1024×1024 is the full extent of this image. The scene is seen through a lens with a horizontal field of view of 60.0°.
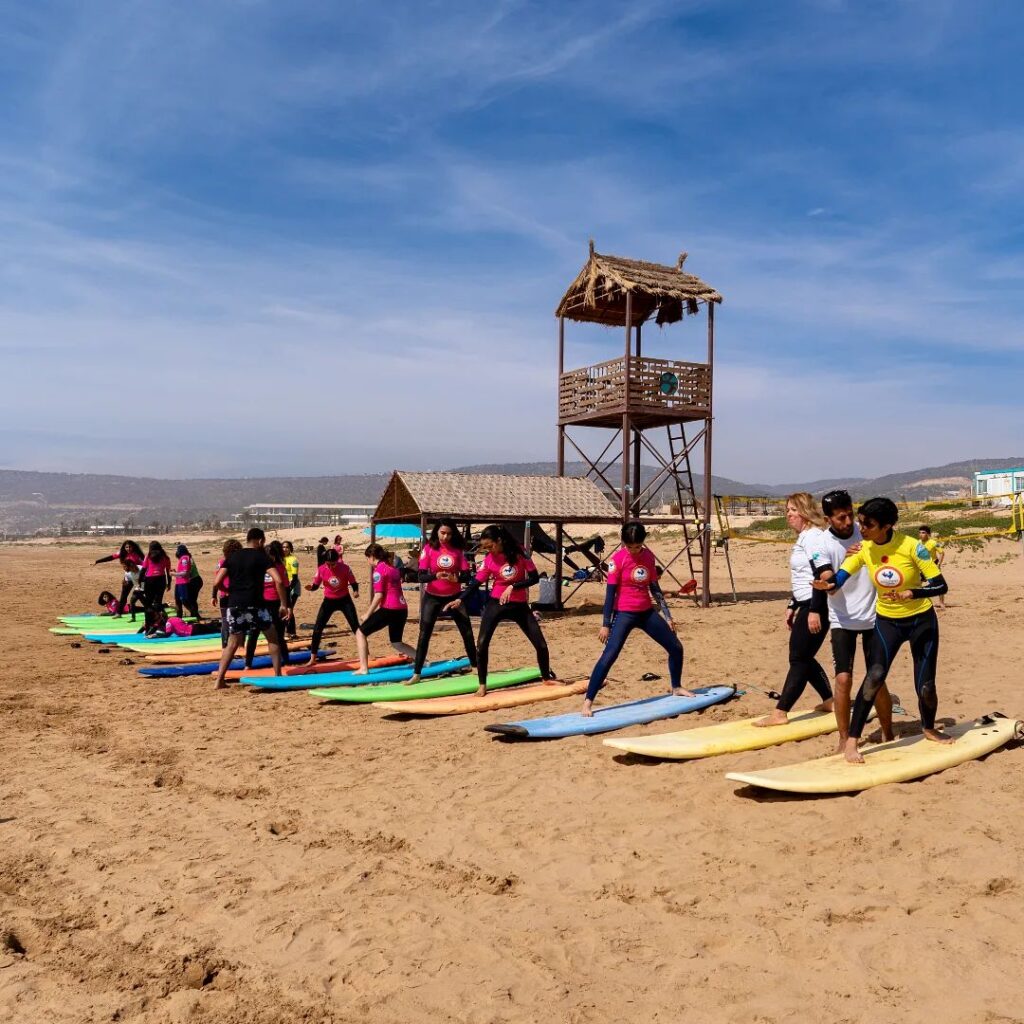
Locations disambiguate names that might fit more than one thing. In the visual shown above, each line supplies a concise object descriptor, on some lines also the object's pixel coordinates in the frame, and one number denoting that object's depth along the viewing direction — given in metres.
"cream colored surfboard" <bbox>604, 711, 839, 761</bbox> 6.63
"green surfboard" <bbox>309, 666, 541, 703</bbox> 9.42
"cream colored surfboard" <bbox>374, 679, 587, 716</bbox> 8.68
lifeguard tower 18.41
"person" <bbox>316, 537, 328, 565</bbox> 11.41
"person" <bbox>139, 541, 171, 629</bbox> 15.46
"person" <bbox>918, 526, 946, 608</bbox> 15.77
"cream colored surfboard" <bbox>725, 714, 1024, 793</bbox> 5.62
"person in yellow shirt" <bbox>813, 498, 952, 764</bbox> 6.02
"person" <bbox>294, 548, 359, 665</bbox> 11.43
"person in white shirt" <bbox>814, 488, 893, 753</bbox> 6.20
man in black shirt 9.86
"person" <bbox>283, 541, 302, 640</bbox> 14.02
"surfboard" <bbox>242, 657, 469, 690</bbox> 10.29
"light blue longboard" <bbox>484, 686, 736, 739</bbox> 7.45
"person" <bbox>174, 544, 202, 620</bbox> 15.86
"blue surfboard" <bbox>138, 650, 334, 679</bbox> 11.49
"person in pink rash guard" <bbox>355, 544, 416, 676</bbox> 10.63
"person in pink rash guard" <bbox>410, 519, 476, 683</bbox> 9.60
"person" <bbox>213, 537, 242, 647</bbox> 10.22
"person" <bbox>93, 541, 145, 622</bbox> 16.09
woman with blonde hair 6.75
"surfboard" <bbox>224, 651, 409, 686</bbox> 11.20
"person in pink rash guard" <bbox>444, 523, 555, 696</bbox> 8.89
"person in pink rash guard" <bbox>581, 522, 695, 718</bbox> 7.80
